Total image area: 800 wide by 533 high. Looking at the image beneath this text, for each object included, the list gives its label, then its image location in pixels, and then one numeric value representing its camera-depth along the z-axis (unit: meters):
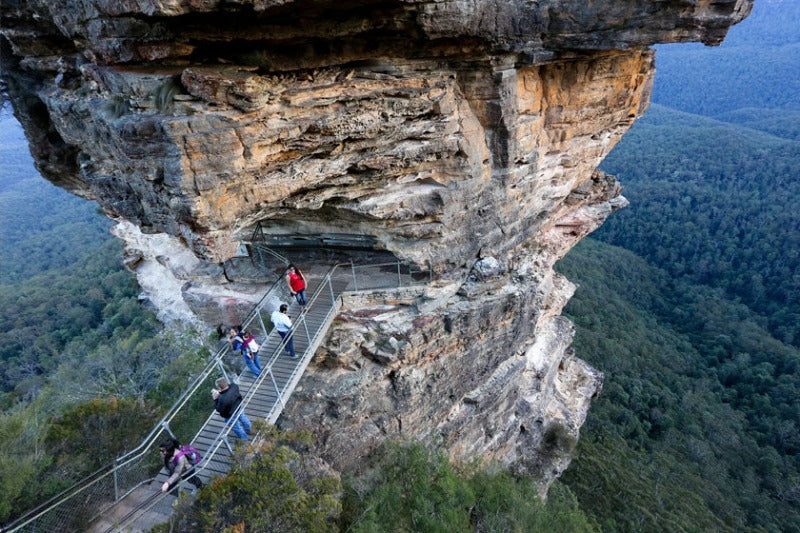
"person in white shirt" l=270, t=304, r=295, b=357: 9.93
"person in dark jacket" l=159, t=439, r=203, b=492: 7.46
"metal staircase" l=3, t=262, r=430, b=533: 7.60
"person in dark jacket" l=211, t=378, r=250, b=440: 8.20
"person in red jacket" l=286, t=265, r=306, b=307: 10.83
